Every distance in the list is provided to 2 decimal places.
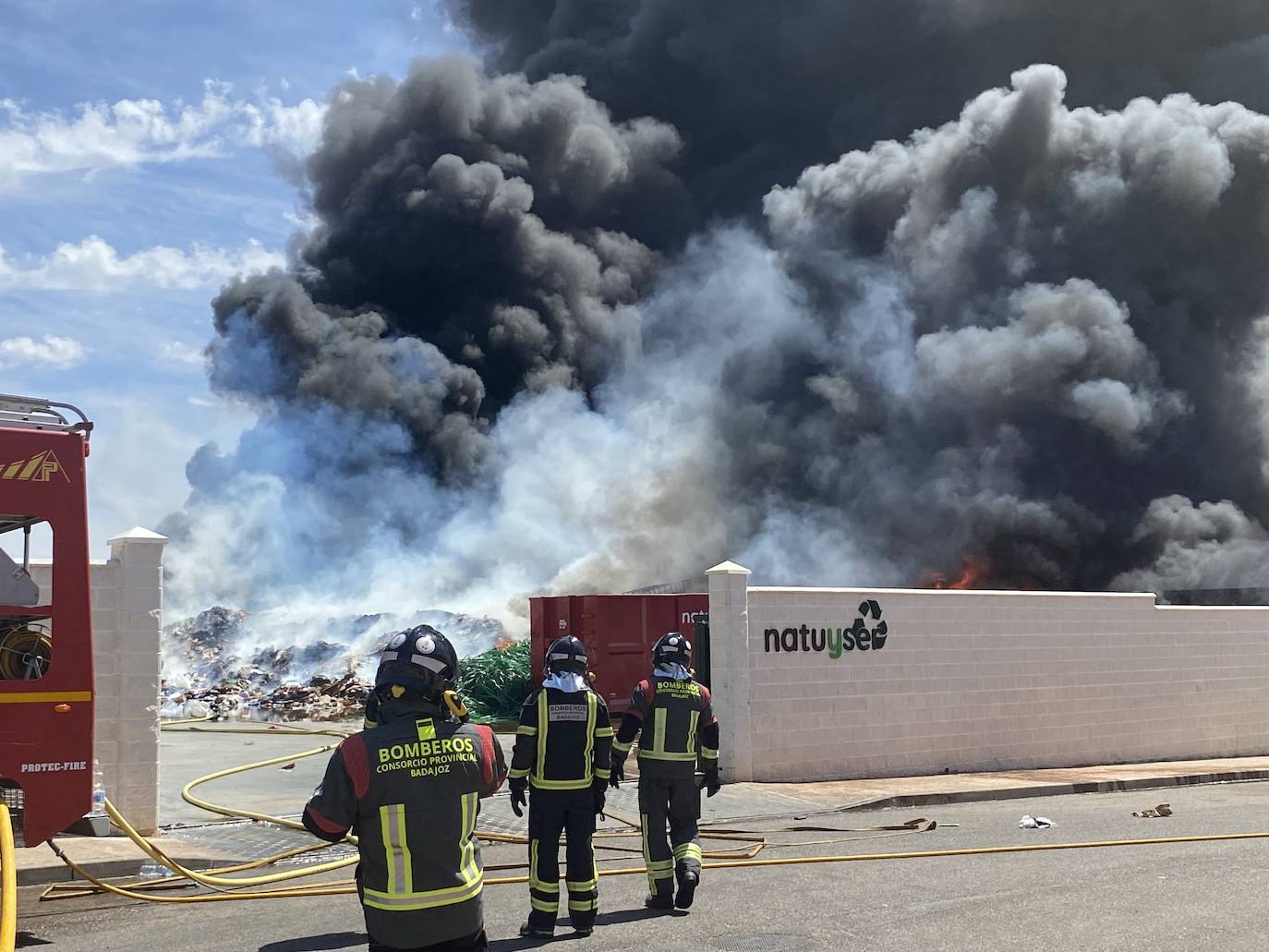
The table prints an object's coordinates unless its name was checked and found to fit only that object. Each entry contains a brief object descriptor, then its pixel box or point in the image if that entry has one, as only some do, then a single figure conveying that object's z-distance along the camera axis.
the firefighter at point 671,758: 6.84
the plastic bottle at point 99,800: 8.05
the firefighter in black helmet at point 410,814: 3.52
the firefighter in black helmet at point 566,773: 6.20
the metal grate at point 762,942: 5.85
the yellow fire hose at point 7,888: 4.68
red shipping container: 17.95
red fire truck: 6.34
